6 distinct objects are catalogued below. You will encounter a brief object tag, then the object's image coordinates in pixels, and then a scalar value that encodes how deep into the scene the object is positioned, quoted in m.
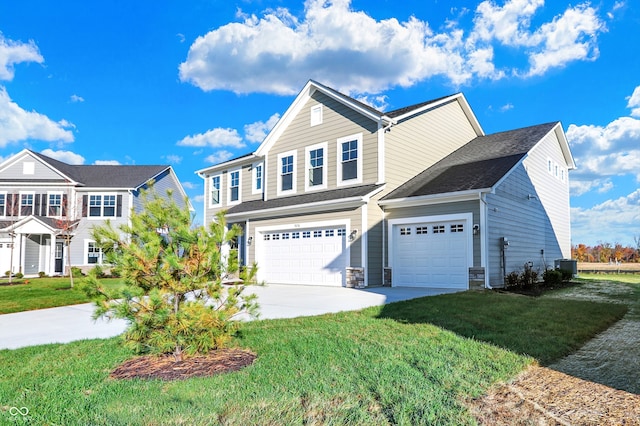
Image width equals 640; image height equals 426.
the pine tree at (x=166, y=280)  4.30
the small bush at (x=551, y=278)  14.37
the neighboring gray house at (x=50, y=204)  25.00
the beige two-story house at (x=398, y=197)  12.86
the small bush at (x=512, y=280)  13.01
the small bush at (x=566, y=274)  15.56
